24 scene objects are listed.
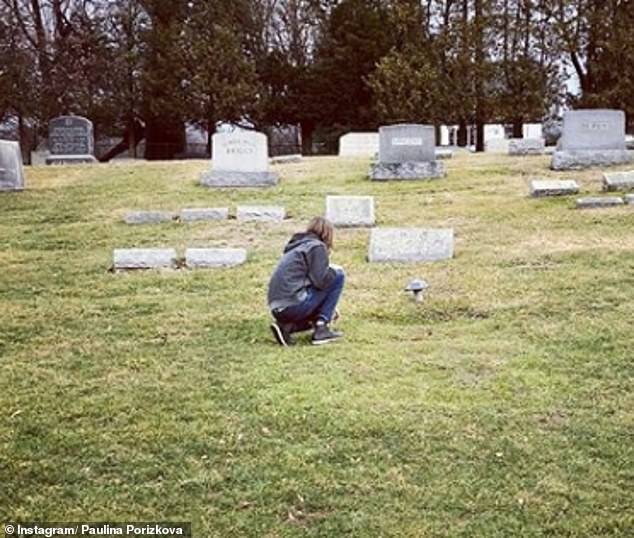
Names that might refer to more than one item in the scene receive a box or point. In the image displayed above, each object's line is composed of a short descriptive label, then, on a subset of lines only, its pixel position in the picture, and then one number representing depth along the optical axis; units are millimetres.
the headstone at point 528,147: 21156
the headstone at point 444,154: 21689
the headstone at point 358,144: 26891
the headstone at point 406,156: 17719
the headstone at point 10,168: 17484
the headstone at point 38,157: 29281
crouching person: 7176
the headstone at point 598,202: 13453
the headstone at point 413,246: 10672
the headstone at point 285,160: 21562
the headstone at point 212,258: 10680
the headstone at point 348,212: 13227
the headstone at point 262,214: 13703
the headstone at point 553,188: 14664
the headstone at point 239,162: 17312
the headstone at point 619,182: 14852
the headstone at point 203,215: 13836
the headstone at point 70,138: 23578
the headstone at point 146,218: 13914
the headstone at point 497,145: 25545
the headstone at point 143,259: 10672
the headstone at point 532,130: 29156
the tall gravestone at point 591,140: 17453
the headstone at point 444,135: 31422
